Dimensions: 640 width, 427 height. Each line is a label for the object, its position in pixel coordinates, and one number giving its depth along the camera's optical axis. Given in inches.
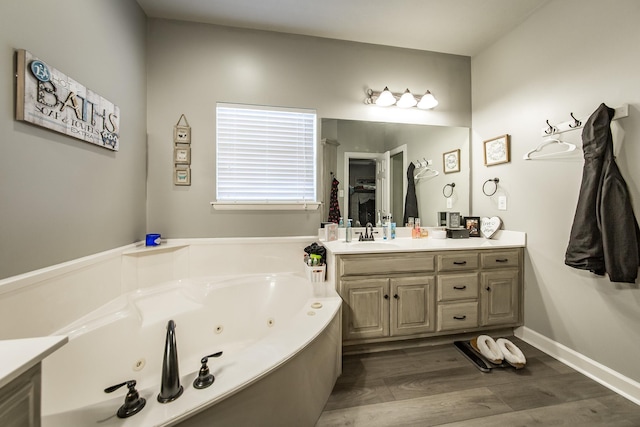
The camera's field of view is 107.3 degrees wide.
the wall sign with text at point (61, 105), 40.3
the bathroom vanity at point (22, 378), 18.7
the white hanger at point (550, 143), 66.0
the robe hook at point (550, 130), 69.8
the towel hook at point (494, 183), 88.2
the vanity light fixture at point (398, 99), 88.7
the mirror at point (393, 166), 89.1
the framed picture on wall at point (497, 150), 83.9
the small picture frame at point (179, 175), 79.1
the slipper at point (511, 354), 64.0
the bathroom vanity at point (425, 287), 69.2
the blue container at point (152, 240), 73.2
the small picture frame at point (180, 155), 78.9
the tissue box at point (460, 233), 90.5
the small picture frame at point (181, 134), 78.8
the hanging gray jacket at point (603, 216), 53.5
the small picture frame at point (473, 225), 93.1
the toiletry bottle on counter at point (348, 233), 84.9
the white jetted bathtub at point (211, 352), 31.7
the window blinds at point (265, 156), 82.9
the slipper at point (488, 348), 65.6
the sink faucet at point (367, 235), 87.7
